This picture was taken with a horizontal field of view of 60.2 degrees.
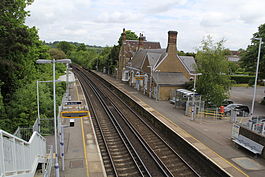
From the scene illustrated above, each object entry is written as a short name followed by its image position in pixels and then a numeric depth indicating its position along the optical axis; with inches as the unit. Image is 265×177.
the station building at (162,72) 1316.4
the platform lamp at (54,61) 426.0
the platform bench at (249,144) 583.2
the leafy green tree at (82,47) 5497.0
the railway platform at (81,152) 506.0
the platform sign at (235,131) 668.7
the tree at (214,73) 992.9
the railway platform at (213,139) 524.4
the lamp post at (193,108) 888.9
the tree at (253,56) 1176.1
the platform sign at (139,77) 1505.5
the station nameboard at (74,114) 581.8
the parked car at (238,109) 992.2
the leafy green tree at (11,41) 826.8
